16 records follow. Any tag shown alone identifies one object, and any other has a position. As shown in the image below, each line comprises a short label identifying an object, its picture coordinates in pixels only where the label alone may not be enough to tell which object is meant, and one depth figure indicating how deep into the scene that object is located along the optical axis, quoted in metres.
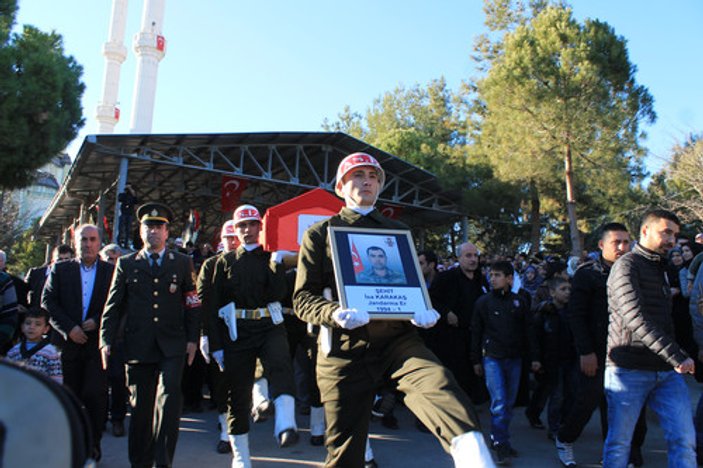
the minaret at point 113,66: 50.62
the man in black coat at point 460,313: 6.94
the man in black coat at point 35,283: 7.03
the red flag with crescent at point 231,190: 23.66
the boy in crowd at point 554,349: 6.12
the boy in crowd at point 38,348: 5.31
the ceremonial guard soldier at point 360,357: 2.77
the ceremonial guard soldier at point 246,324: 4.73
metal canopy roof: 21.03
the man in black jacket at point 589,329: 4.96
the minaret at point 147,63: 45.38
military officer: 4.68
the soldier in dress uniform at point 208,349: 5.08
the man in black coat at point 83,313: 5.18
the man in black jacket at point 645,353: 3.97
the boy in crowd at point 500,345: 5.59
